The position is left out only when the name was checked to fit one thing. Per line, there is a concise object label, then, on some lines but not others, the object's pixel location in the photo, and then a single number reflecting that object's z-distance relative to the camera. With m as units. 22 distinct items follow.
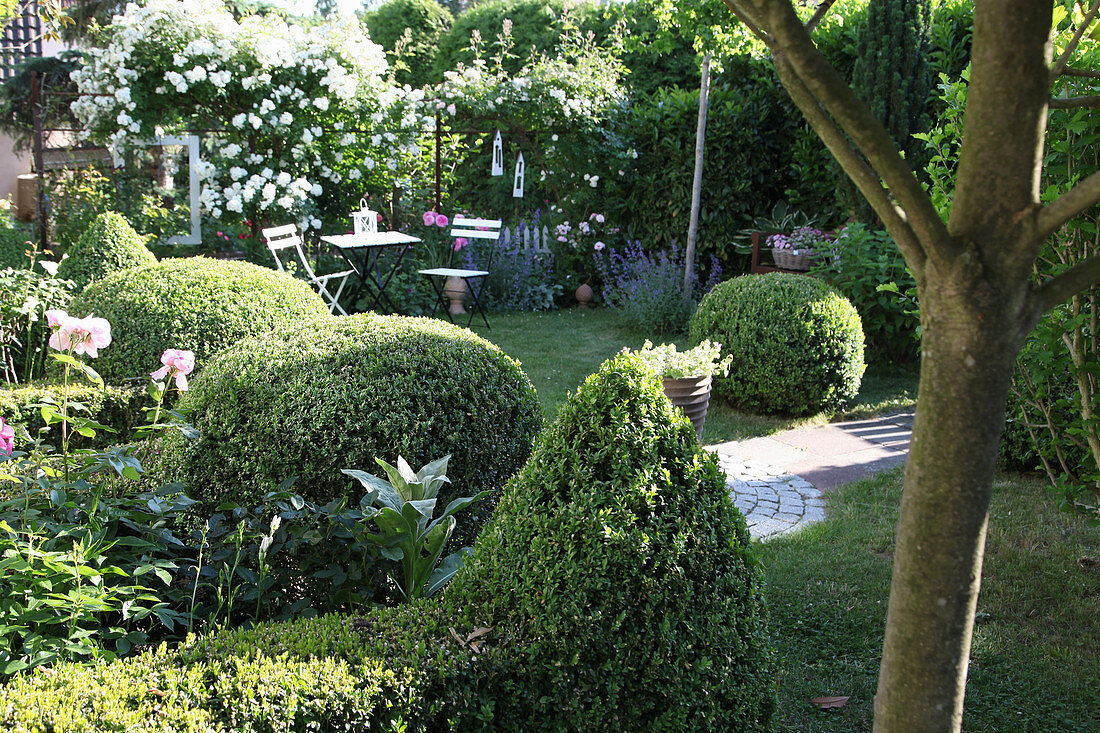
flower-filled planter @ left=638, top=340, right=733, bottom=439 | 4.66
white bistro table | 7.75
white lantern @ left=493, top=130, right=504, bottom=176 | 10.38
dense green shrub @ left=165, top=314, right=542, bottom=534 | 2.76
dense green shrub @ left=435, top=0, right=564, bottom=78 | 13.20
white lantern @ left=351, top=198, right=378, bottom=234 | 8.14
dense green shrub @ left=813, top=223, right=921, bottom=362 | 6.59
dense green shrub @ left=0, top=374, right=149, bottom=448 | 3.53
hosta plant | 2.22
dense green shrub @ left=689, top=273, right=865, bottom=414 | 5.69
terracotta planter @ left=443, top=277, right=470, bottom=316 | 9.16
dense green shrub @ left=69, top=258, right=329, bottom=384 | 3.99
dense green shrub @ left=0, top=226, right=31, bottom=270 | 5.91
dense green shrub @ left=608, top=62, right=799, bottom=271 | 9.22
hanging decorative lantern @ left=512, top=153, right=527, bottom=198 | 10.63
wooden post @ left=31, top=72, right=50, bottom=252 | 8.30
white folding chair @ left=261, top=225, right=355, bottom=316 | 7.33
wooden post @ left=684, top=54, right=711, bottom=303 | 8.20
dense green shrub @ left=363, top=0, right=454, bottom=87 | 14.68
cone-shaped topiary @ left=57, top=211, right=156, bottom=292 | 5.17
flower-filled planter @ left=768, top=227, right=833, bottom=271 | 7.67
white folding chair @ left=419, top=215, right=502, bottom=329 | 8.97
